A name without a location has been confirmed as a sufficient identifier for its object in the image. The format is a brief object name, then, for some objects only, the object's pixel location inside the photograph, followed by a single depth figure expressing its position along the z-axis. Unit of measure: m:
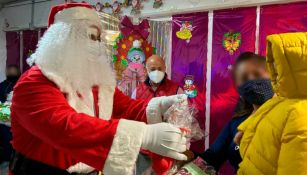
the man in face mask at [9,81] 4.88
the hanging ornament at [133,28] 3.93
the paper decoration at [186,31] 3.88
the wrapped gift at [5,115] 3.54
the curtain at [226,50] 3.43
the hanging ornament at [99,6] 4.98
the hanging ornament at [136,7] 4.52
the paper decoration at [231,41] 3.48
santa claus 1.05
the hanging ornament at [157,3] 4.26
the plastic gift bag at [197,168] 1.70
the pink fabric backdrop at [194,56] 3.78
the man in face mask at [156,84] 3.70
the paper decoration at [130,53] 3.95
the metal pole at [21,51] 6.27
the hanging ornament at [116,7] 4.76
